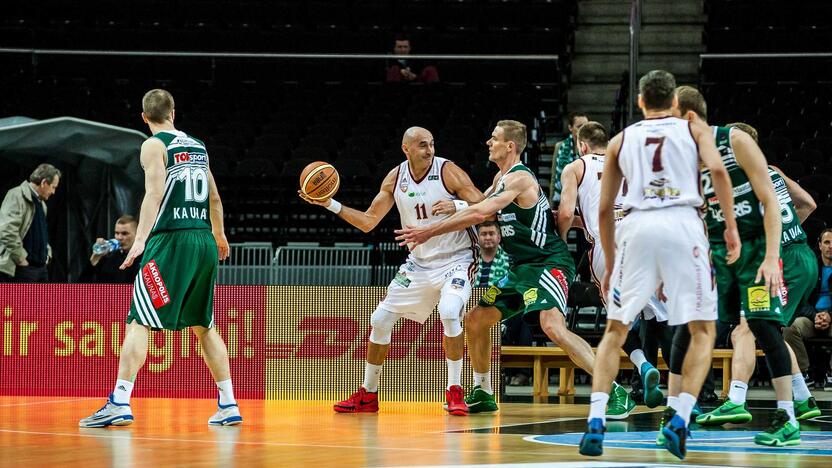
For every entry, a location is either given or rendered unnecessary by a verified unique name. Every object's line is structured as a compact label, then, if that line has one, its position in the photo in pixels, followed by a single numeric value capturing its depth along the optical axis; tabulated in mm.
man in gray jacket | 23163
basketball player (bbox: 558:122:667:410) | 16334
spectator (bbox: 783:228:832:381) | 22418
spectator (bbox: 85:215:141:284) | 21155
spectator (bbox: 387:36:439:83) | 37444
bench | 20866
